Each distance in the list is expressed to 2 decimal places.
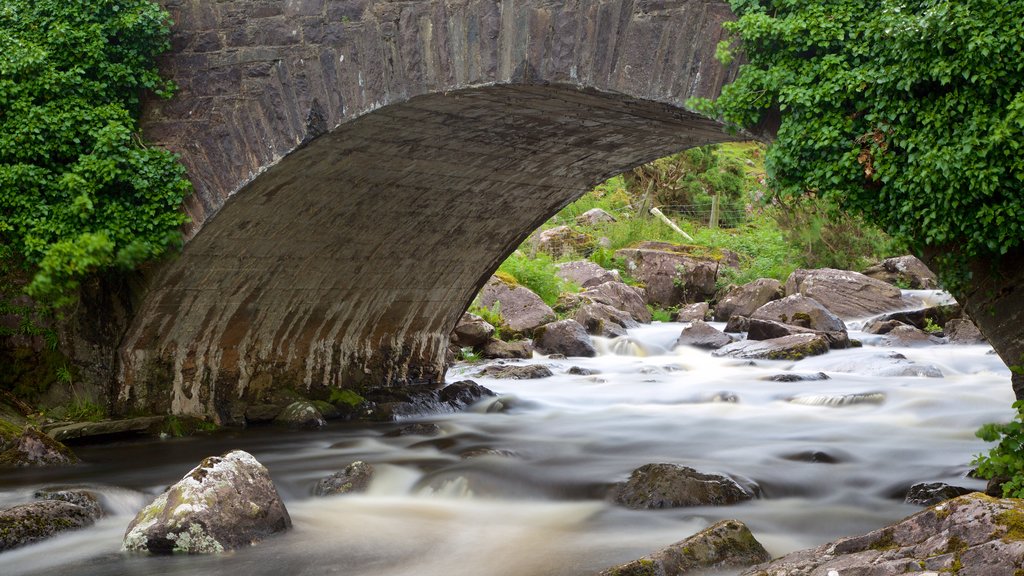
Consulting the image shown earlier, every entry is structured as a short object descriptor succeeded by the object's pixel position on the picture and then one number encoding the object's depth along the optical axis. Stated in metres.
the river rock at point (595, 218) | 27.77
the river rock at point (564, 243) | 25.31
